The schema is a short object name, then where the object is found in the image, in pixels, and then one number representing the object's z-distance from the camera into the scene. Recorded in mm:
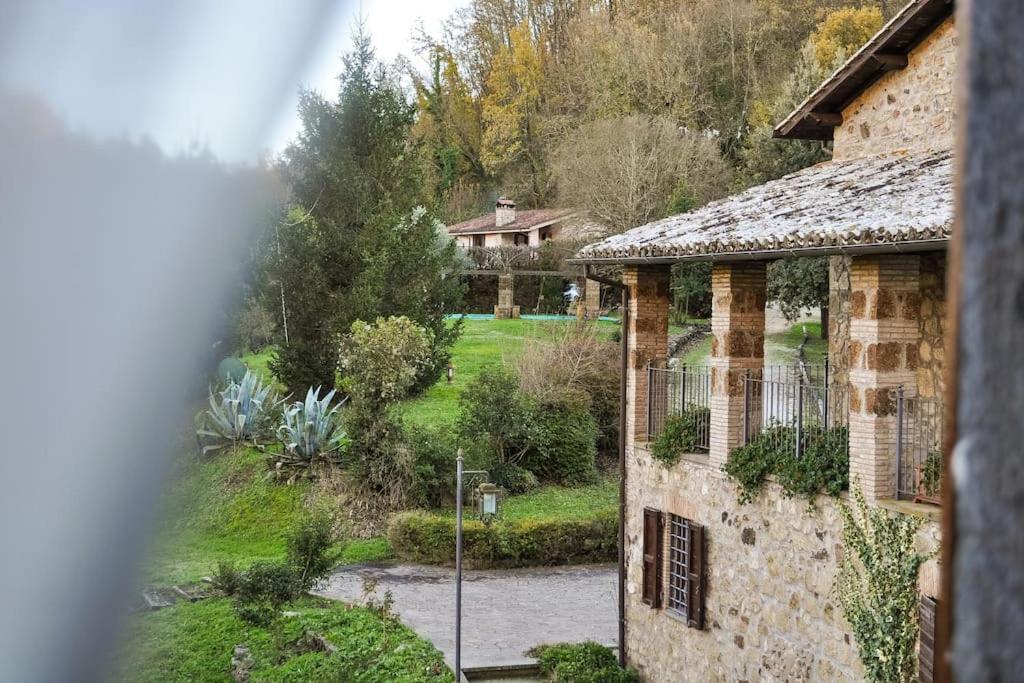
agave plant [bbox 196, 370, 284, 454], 15859
